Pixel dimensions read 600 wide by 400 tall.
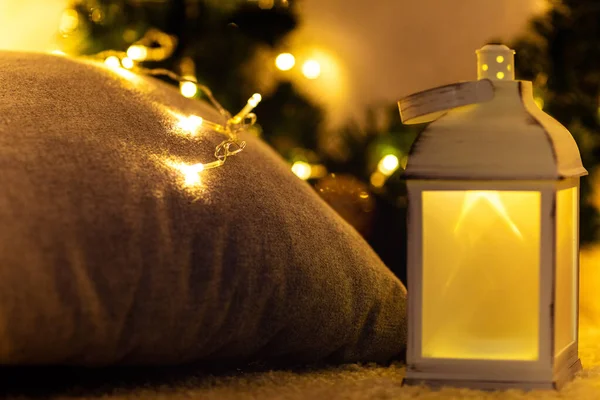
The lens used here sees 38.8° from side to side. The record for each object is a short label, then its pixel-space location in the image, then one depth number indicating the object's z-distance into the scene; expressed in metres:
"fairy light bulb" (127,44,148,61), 1.48
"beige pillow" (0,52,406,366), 0.69
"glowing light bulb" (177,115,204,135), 0.89
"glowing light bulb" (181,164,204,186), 0.79
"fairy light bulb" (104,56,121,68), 1.32
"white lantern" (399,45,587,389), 0.77
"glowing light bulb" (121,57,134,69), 1.28
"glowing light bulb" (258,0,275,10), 1.61
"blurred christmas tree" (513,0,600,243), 1.60
